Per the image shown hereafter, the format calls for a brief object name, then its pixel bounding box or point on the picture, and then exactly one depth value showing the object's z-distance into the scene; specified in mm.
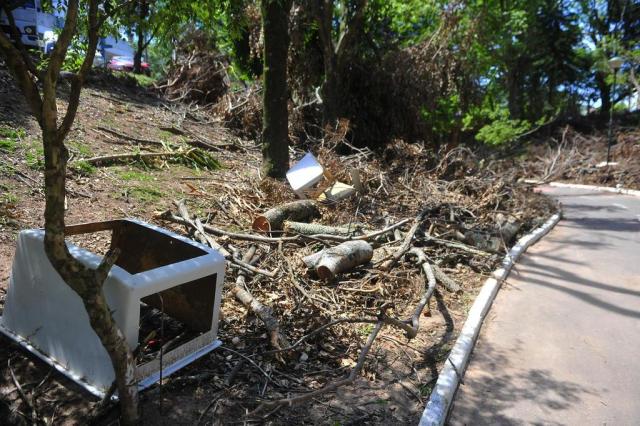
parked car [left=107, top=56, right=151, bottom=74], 22069
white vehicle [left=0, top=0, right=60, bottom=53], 13664
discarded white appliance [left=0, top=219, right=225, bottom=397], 3053
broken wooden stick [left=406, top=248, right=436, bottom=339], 4196
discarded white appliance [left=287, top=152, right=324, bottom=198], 8039
